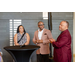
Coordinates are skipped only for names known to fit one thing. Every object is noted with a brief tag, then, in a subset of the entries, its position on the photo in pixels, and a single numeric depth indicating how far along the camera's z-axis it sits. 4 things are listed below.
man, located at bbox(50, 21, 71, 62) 2.87
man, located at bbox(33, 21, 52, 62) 3.96
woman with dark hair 4.01
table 2.87
